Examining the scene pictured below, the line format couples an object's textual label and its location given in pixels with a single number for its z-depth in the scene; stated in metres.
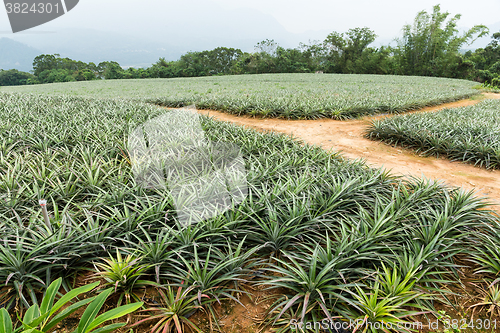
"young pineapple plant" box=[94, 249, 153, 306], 1.50
